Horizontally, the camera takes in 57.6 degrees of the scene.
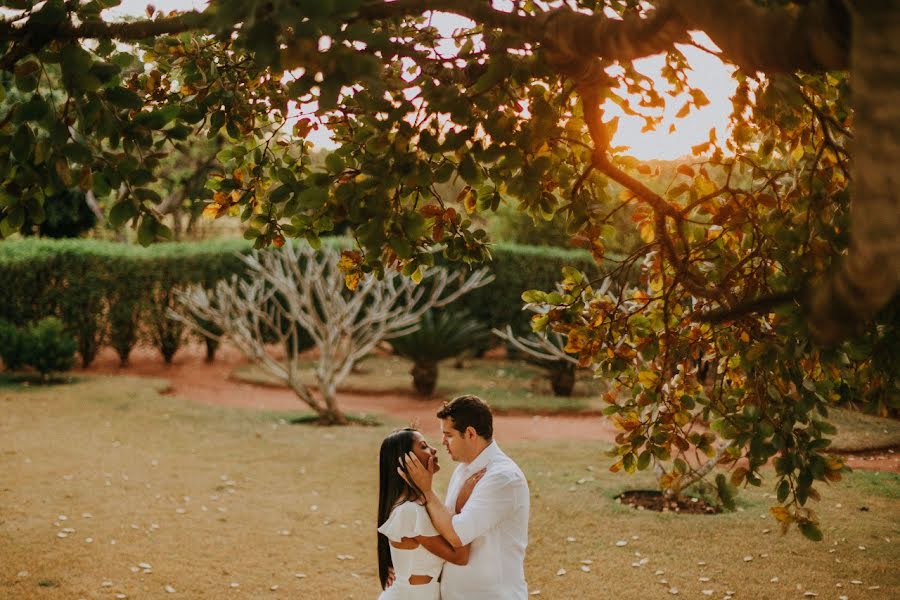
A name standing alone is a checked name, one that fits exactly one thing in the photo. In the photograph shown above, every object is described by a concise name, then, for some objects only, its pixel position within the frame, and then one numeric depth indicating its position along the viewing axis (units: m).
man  3.17
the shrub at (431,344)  13.84
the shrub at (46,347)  12.98
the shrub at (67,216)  19.91
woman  3.18
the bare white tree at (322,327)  10.62
